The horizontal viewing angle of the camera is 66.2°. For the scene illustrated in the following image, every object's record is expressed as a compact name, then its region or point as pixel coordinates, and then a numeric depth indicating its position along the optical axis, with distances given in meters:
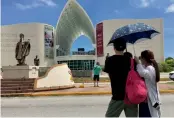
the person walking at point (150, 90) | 1.96
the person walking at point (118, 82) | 1.95
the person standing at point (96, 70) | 8.21
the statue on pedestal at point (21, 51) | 9.23
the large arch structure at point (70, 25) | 36.41
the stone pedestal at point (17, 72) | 8.87
